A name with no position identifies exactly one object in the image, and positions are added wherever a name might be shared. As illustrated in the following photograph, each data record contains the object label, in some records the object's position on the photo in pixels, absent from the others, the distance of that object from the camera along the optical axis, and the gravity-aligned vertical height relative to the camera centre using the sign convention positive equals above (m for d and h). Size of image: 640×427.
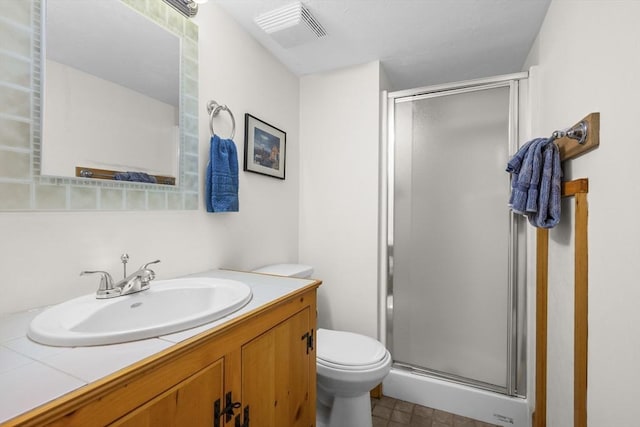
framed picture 1.76 +0.41
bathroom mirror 0.85 +0.22
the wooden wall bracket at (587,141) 0.91 +0.25
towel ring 1.49 +0.52
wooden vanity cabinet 0.53 -0.41
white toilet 1.47 -0.80
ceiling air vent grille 1.54 +1.01
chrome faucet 0.96 -0.24
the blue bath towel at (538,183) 1.20 +0.13
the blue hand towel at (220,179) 1.44 +0.16
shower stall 1.81 -0.25
